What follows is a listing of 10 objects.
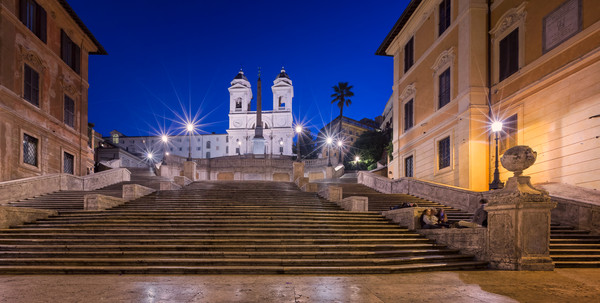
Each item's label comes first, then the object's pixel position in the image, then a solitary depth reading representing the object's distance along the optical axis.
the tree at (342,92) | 54.16
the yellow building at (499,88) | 12.06
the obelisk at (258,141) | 49.81
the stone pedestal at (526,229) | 7.55
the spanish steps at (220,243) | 7.86
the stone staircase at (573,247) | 8.16
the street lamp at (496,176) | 12.84
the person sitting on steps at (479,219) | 8.98
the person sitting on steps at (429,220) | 10.17
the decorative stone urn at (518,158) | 7.72
